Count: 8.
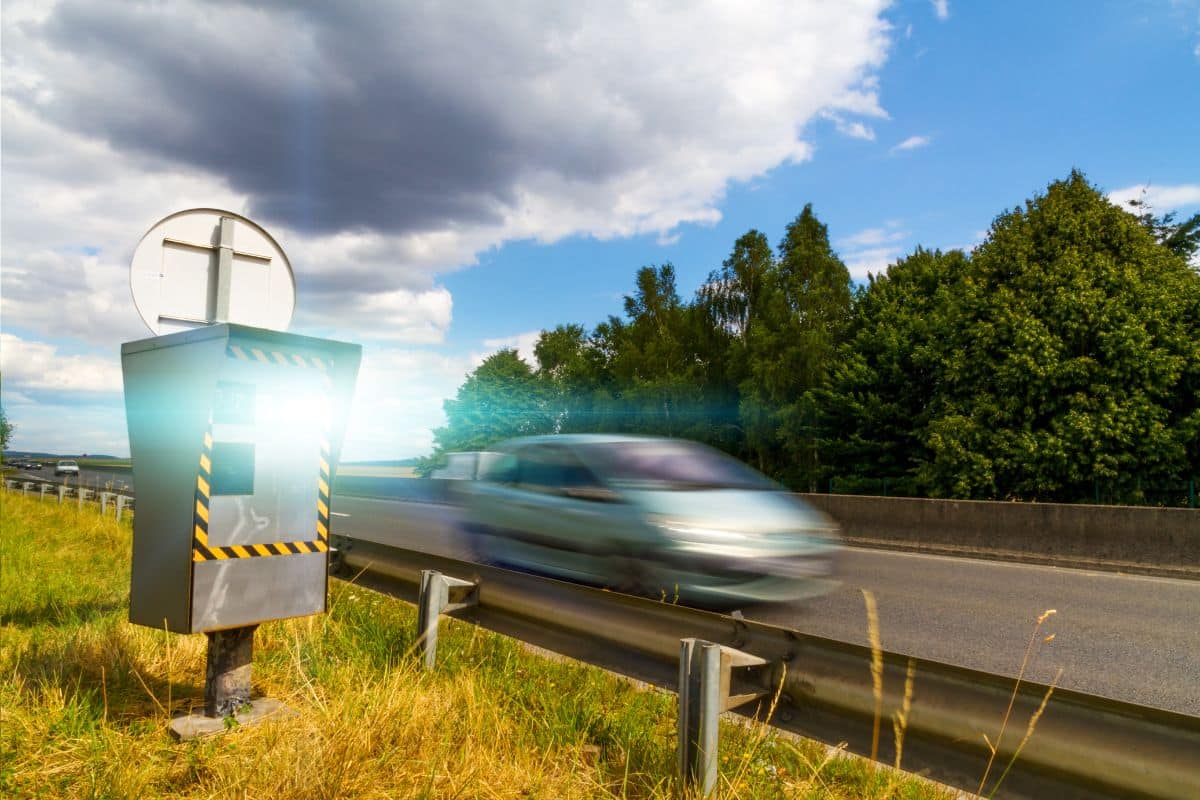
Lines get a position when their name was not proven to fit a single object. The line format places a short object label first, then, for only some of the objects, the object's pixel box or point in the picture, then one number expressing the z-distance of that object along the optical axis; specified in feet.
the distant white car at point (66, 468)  240.26
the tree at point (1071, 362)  83.05
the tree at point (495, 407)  259.60
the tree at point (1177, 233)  147.02
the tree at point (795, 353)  137.69
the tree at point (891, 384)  116.67
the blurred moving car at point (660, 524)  22.02
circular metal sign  15.57
